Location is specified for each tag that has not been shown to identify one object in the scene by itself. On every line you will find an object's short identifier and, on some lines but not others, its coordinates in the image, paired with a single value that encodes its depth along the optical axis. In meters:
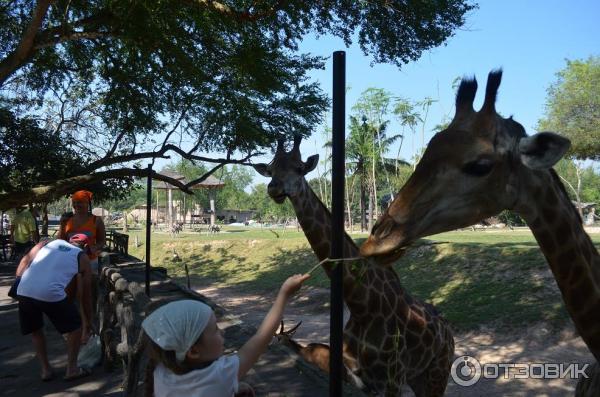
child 1.98
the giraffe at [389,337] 3.76
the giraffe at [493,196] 2.01
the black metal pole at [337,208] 1.65
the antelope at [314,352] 4.32
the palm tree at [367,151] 41.81
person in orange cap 6.10
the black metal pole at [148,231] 6.73
